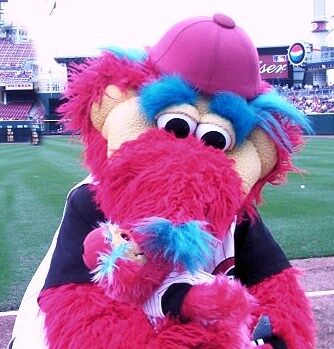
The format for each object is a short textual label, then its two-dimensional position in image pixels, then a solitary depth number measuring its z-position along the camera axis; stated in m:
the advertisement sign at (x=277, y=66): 44.09
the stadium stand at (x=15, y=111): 40.66
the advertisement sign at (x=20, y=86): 41.44
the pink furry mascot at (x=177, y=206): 1.14
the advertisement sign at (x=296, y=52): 42.59
